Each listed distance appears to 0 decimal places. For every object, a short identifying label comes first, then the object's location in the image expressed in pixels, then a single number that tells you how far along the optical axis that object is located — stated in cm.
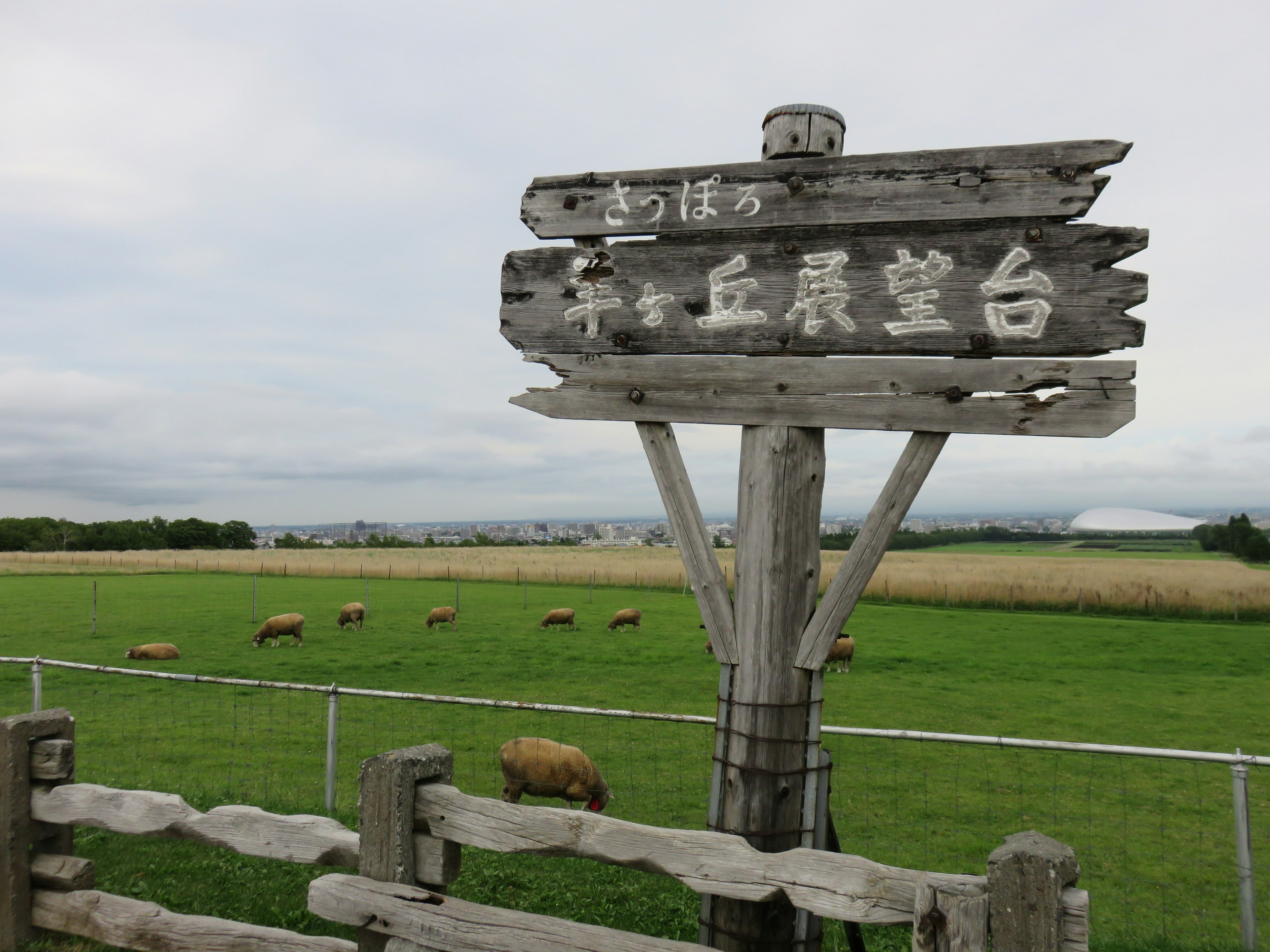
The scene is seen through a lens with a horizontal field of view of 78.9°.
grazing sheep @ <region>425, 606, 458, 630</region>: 2288
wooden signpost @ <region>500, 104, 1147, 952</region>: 317
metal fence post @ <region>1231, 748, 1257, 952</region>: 487
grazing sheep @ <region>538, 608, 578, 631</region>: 2336
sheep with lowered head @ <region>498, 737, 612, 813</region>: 794
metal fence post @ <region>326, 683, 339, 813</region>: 677
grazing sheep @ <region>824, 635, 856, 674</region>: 1755
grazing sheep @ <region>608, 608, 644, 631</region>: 2325
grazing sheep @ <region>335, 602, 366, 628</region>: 2275
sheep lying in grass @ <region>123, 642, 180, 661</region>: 1744
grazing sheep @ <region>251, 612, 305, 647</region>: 1980
